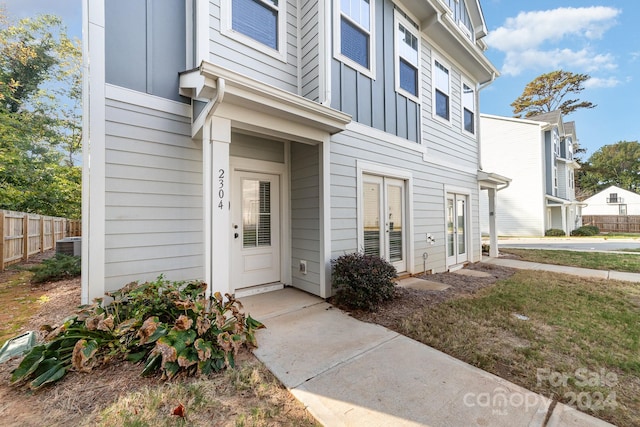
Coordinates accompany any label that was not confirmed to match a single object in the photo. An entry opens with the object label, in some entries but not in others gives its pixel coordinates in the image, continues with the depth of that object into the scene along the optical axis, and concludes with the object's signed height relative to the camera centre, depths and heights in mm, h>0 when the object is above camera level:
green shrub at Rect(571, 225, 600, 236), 18141 -1097
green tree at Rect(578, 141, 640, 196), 33719 +5996
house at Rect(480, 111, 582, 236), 16703 +2996
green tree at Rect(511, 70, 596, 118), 24531 +11537
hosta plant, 2098 -992
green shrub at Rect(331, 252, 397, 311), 3727 -884
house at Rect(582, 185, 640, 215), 26516 +1294
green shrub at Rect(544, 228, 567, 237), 17062 -1075
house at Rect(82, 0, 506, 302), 2869 +1135
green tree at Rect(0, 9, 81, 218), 10578 +4643
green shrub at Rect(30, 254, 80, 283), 4906 -896
